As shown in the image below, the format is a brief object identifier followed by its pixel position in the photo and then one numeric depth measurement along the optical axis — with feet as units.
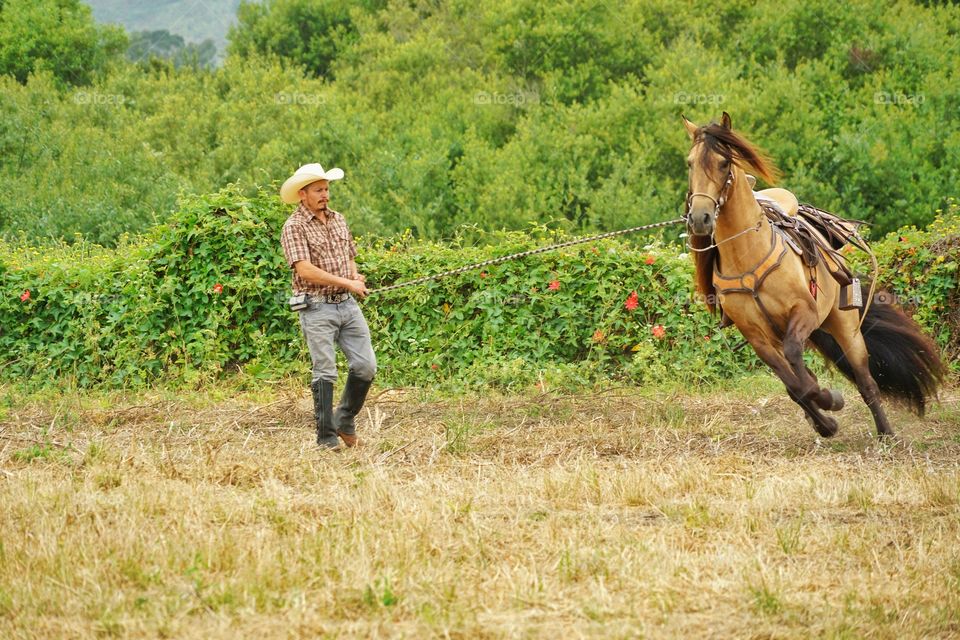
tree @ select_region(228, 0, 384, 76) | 293.02
